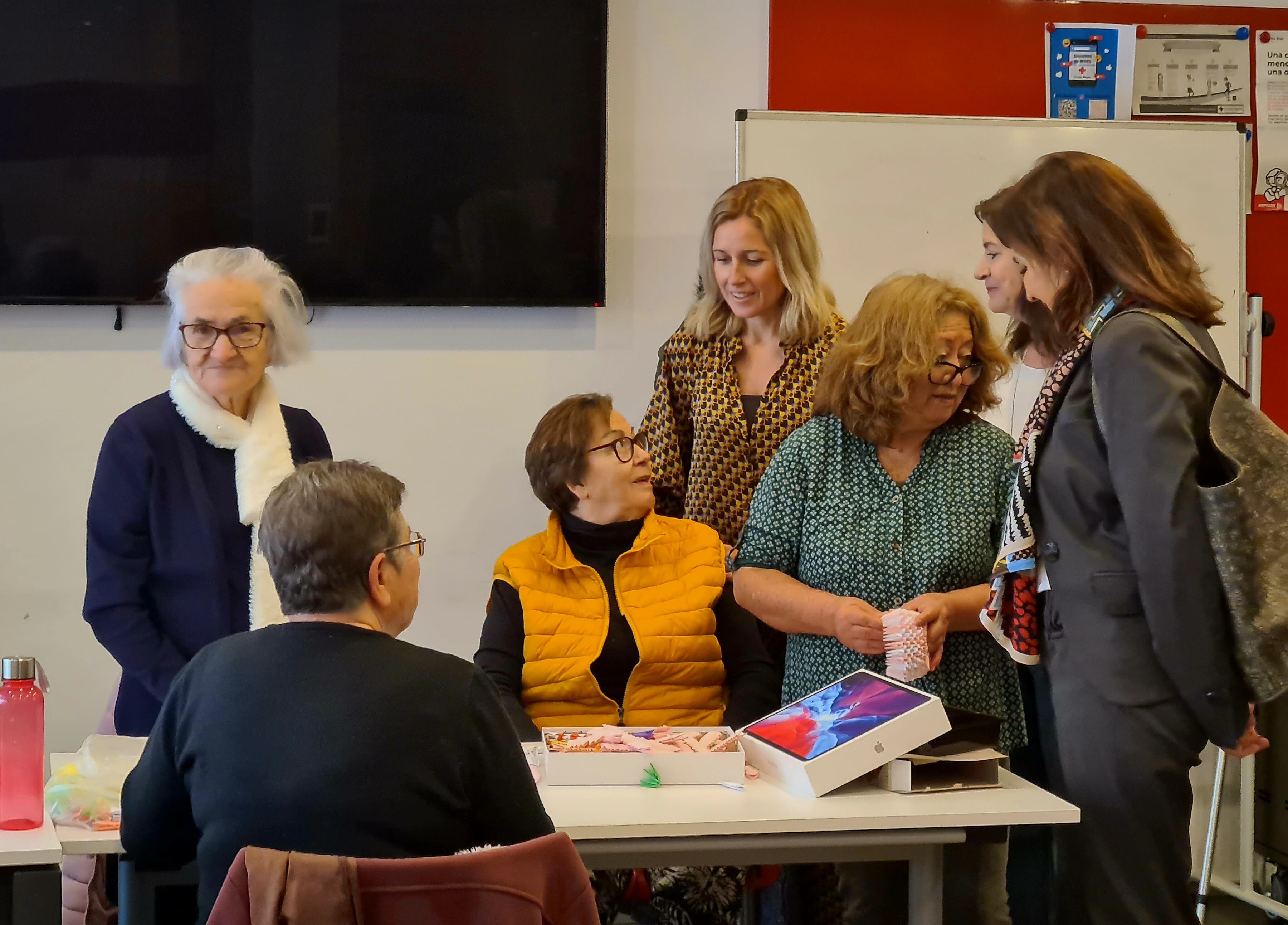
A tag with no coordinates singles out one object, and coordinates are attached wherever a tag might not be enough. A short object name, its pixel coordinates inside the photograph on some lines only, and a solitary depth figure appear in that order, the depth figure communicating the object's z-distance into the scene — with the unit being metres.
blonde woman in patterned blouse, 6.15
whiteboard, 6.88
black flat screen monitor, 6.66
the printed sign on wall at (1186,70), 7.06
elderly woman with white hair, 5.62
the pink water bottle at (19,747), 5.34
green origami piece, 5.51
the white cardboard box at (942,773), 5.50
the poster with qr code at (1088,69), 7.02
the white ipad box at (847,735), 5.46
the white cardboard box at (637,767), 5.51
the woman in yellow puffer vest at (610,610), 5.87
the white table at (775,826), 5.37
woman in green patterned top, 5.72
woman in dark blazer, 5.39
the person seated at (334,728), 5.01
